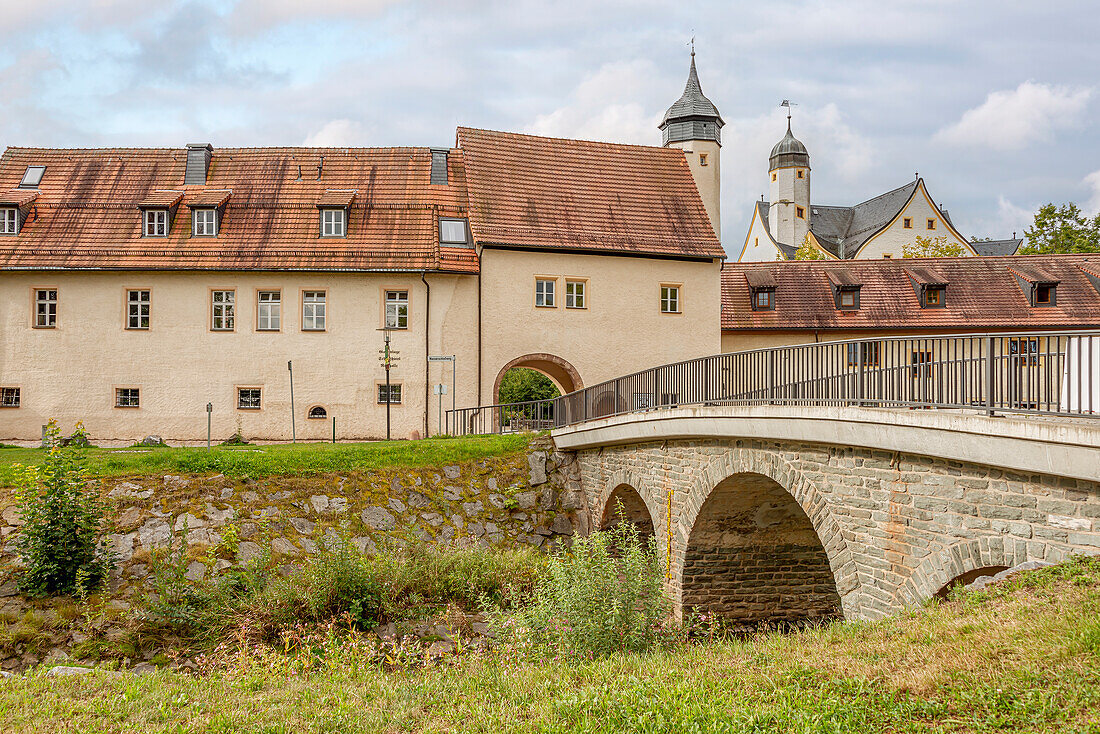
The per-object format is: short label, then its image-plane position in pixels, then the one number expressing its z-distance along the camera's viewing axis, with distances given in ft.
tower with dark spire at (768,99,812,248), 239.71
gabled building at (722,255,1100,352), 94.22
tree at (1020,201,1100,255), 132.57
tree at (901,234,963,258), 150.82
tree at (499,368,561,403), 148.97
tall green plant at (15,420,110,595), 43.19
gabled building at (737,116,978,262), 198.39
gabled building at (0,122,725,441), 81.25
